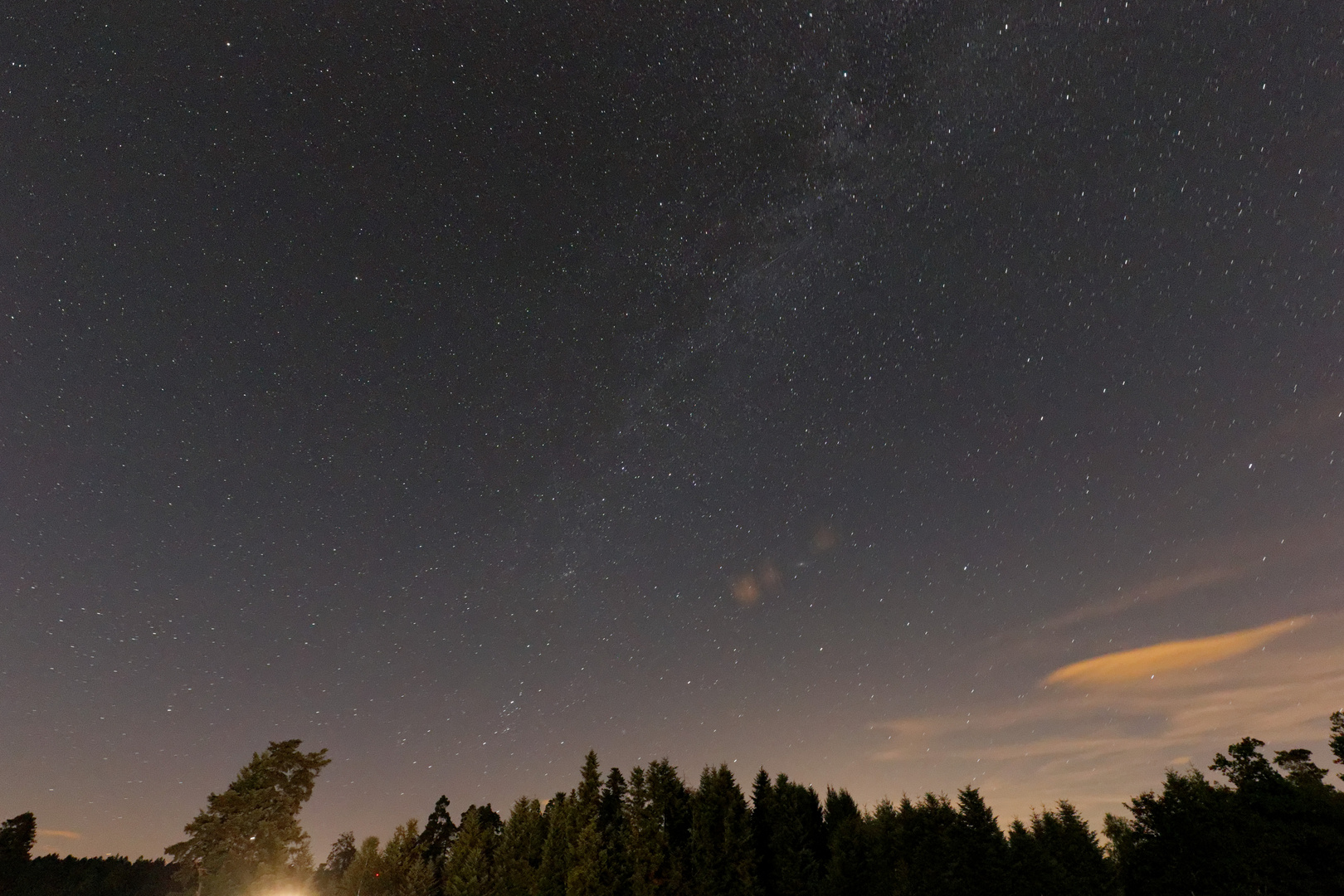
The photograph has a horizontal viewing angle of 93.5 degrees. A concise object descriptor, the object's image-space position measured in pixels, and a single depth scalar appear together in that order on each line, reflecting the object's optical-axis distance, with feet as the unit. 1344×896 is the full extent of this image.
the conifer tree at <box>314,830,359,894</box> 473.67
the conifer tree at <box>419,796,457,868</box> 301.02
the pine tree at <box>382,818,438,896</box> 213.66
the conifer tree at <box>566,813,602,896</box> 162.30
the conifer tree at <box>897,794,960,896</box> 140.87
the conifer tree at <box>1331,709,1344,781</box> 193.88
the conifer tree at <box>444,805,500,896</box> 190.29
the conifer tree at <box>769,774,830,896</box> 162.20
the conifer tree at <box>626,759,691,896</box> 164.35
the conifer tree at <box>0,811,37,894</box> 312.50
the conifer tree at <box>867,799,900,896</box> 155.22
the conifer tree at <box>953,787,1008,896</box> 139.33
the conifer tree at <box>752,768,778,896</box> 168.45
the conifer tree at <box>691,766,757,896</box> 161.38
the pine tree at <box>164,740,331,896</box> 196.24
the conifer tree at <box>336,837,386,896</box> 222.28
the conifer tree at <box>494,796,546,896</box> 184.44
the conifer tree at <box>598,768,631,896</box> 165.48
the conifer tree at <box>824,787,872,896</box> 155.74
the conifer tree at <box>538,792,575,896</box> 173.58
